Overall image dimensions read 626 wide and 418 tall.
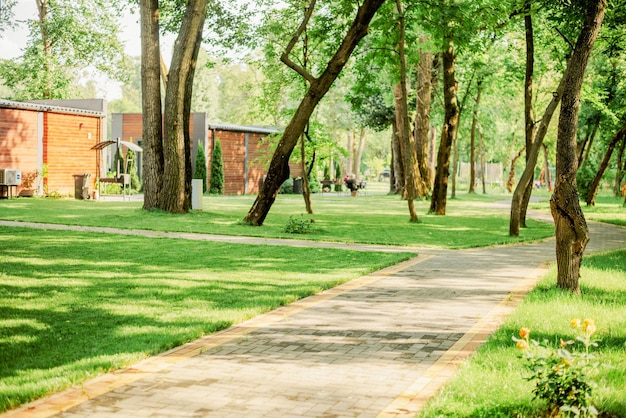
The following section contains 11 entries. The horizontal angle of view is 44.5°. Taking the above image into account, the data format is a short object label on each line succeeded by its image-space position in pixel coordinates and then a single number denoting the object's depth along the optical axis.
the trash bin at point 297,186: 47.19
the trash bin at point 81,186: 31.06
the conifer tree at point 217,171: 42.31
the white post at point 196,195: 24.60
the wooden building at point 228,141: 42.88
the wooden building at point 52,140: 30.92
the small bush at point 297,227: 17.69
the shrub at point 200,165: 41.22
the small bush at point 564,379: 4.54
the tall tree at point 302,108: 18.12
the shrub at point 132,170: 39.62
